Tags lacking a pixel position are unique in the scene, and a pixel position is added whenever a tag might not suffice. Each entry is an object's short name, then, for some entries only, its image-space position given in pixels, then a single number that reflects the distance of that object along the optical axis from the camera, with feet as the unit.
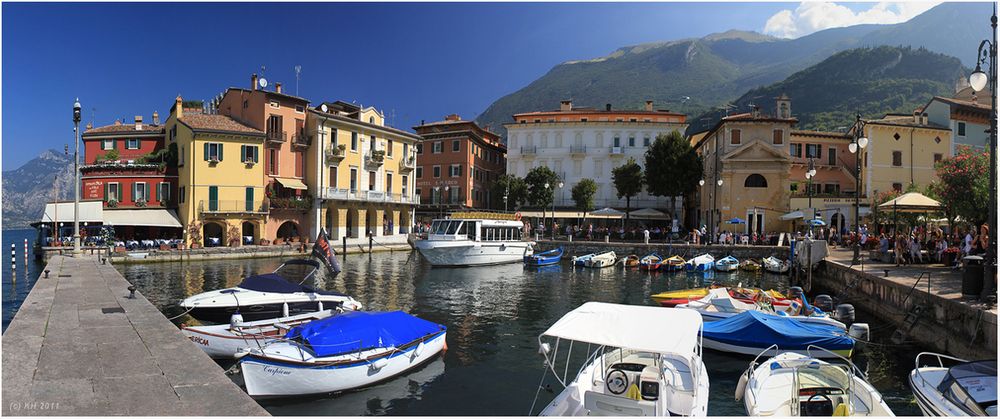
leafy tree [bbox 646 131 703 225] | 158.81
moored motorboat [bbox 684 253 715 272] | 115.34
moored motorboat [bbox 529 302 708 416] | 25.08
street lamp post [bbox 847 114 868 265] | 69.61
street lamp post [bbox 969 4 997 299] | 40.57
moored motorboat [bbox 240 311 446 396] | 33.42
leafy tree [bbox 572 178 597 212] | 178.40
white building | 194.70
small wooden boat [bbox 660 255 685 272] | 115.75
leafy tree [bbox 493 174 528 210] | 187.42
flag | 61.46
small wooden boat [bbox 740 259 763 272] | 117.19
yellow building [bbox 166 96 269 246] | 128.88
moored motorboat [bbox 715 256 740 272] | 116.37
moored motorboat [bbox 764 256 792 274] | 110.52
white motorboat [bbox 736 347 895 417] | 27.73
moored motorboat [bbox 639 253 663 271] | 116.57
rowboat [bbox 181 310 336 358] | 39.91
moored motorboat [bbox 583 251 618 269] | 124.16
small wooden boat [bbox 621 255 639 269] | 124.57
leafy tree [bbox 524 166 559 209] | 181.98
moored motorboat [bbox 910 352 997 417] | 25.05
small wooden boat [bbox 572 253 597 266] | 125.46
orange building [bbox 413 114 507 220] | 196.34
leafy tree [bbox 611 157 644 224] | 173.06
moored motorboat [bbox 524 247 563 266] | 124.06
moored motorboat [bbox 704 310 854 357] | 44.19
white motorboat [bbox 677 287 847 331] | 54.95
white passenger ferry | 115.65
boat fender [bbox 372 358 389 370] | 36.95
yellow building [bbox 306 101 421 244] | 150.00
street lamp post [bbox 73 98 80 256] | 86.63
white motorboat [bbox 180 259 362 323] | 50.62
